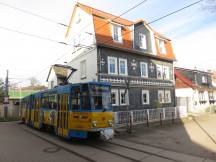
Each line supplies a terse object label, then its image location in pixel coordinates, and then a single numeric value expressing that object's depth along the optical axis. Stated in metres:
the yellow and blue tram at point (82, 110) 11.34
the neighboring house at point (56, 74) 31.09
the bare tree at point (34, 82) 91.87
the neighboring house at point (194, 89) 31.48
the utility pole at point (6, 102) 33.09
